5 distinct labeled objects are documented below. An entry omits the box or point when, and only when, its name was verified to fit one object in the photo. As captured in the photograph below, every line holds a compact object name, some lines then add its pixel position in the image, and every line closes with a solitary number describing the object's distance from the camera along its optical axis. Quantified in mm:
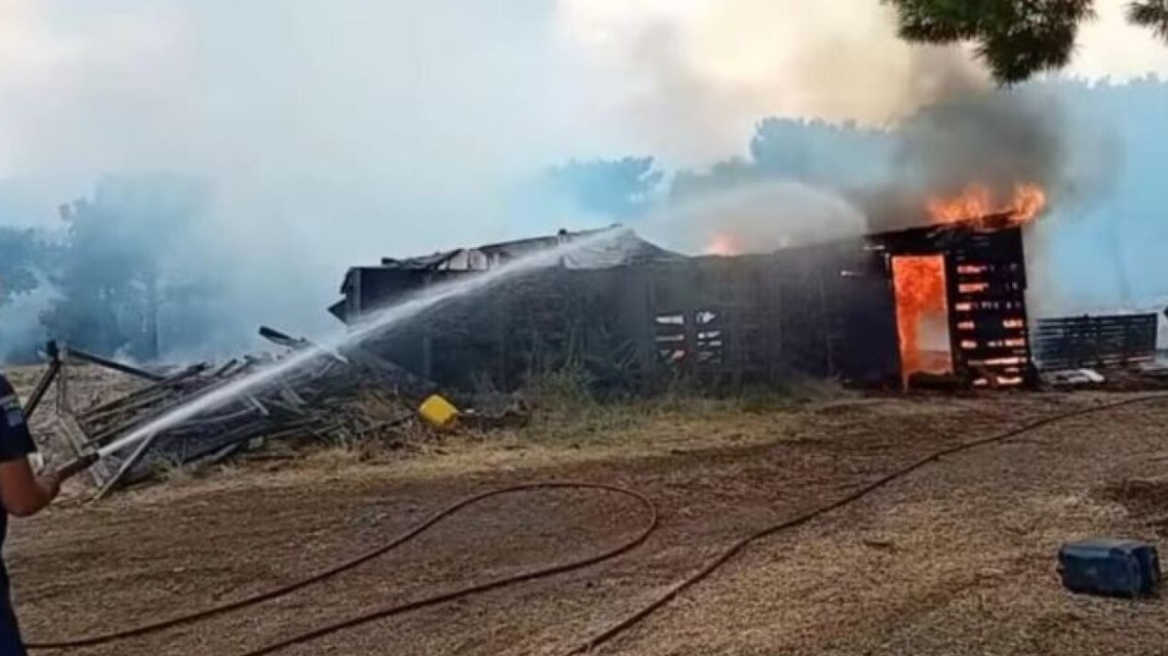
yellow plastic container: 9742
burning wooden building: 12016
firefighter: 2168
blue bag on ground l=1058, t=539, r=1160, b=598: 3730
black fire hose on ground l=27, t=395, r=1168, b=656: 3791
